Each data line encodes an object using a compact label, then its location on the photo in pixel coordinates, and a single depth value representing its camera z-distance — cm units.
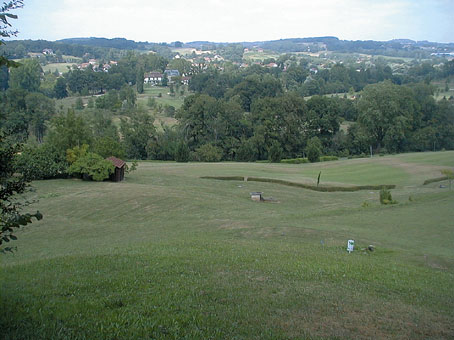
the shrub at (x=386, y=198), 2842
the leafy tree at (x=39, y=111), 7938
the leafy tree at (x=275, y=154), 7250
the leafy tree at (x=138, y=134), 7869
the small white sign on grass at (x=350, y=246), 1634
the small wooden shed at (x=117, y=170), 3994
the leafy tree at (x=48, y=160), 3822
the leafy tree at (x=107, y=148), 4550
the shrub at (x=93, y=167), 3881
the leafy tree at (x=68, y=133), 4203
